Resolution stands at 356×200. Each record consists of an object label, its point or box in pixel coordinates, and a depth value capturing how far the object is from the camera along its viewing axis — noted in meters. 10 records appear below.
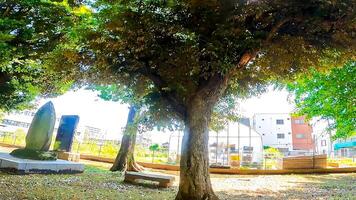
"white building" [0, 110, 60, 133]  50.79
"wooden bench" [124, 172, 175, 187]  10.41
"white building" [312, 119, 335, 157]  48.77
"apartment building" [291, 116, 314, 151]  53.38
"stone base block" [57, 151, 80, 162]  16.88
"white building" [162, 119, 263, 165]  23.34
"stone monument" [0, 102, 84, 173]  11.92
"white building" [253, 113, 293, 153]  52.72
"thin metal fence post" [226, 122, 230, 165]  22.50
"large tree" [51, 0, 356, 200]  6.65
